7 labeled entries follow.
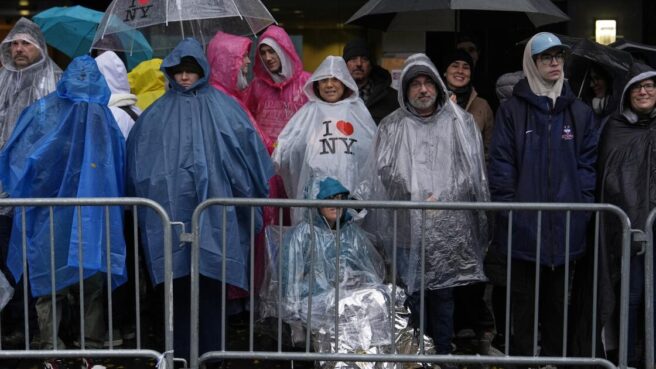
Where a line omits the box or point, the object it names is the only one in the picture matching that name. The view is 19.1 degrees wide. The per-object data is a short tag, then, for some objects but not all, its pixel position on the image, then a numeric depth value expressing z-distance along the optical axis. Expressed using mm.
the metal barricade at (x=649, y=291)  10889
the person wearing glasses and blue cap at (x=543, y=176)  12043
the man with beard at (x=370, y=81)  14880
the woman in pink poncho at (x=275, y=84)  14397
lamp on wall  21348
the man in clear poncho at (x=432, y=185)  12278
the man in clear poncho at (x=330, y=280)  11691
